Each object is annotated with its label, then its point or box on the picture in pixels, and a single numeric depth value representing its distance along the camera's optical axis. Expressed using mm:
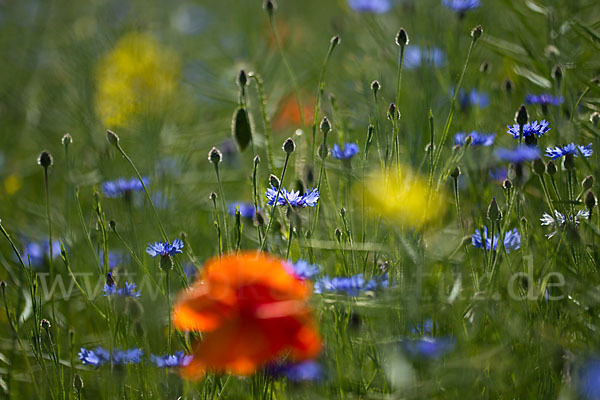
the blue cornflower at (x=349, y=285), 1859
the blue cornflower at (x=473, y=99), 2087
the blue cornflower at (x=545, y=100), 1983
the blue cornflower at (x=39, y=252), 2123
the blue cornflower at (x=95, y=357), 1904
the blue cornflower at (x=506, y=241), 1932
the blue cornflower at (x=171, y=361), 1882
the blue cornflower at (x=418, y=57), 2150
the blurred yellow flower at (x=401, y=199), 1893
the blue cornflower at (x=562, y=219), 1897
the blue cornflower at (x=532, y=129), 1922
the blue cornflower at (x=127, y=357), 1896
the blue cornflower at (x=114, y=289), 1916
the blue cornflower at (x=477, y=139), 1993
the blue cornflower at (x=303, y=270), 1852
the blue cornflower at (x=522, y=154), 1900
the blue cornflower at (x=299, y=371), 1847
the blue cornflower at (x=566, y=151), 1911
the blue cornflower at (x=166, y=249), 1904
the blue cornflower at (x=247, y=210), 2057
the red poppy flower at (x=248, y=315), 1790
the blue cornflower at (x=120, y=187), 2023
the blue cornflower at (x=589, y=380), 1780
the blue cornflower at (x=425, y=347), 1826
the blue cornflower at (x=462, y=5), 2120
